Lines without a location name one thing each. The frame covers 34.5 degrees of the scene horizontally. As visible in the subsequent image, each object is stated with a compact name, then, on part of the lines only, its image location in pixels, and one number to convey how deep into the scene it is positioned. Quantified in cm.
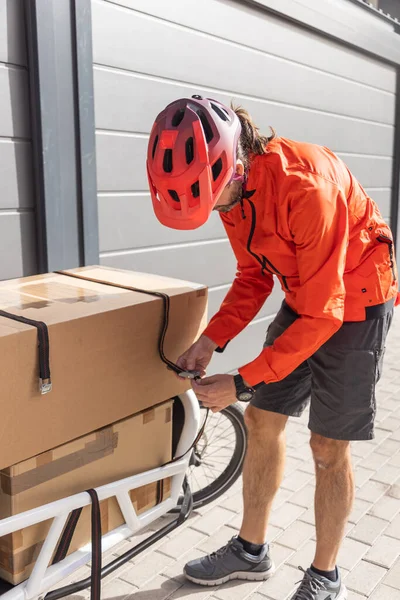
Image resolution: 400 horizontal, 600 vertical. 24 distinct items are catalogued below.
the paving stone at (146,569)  273
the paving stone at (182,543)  293
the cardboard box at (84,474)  190
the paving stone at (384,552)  288
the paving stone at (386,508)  325
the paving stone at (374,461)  379
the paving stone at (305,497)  337
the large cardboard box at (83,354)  179
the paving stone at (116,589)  263
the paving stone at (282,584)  267
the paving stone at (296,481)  353
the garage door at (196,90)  371
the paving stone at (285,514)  318
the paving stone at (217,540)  296
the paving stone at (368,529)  305
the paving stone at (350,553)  286
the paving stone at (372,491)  343
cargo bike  190
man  199
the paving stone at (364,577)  270
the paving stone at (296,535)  301
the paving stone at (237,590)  266
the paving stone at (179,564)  278
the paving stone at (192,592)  264
